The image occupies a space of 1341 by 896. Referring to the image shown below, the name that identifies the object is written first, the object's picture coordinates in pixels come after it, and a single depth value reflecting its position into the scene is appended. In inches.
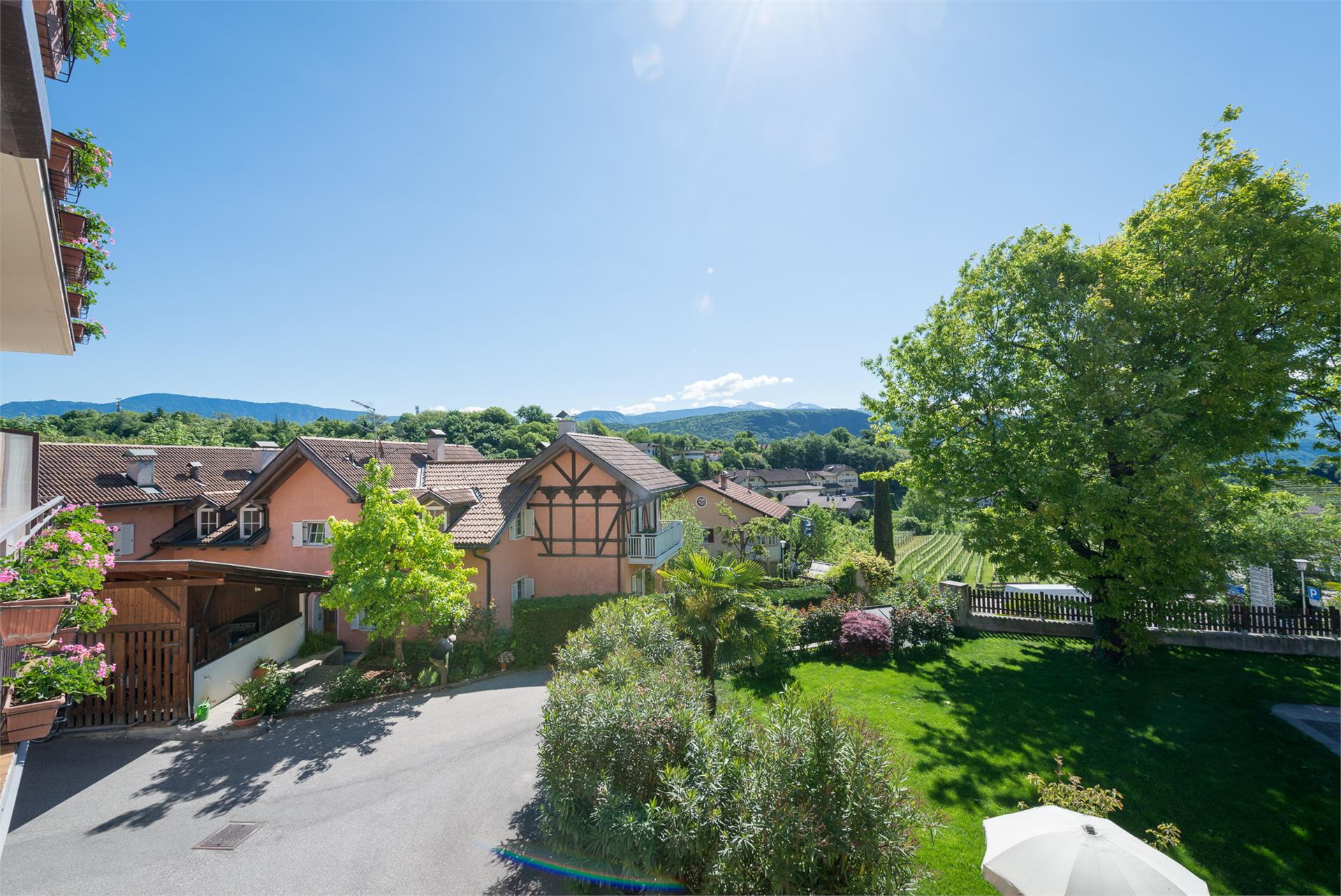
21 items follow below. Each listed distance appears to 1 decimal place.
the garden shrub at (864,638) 641.6
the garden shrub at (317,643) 685.9
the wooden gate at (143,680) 472.7
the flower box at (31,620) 186.5
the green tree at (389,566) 532.1
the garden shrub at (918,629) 677.3
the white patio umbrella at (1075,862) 197.8
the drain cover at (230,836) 316.5
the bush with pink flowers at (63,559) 218.8
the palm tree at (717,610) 429.1
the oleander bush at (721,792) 212.1
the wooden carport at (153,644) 469.4
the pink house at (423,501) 723.4
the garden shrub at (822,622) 687.7
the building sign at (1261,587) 697.0
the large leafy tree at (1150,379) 471.8
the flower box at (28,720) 205.8
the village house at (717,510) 1610.5
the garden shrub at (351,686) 542.3
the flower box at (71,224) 181.3
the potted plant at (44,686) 208.8
